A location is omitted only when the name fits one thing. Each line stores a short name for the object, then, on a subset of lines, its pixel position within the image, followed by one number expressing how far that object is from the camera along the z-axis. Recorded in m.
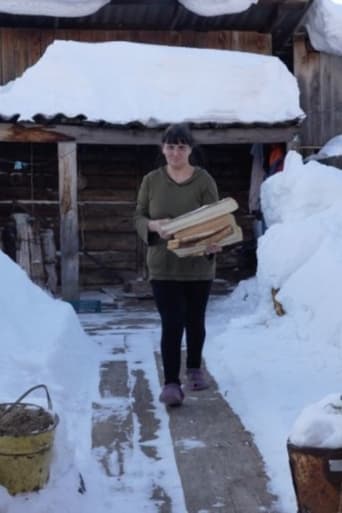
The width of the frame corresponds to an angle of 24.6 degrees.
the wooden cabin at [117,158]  11.71
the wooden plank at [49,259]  10.78
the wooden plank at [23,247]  10.41
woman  4.62
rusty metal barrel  2.59
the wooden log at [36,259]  10.40
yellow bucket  2.73
